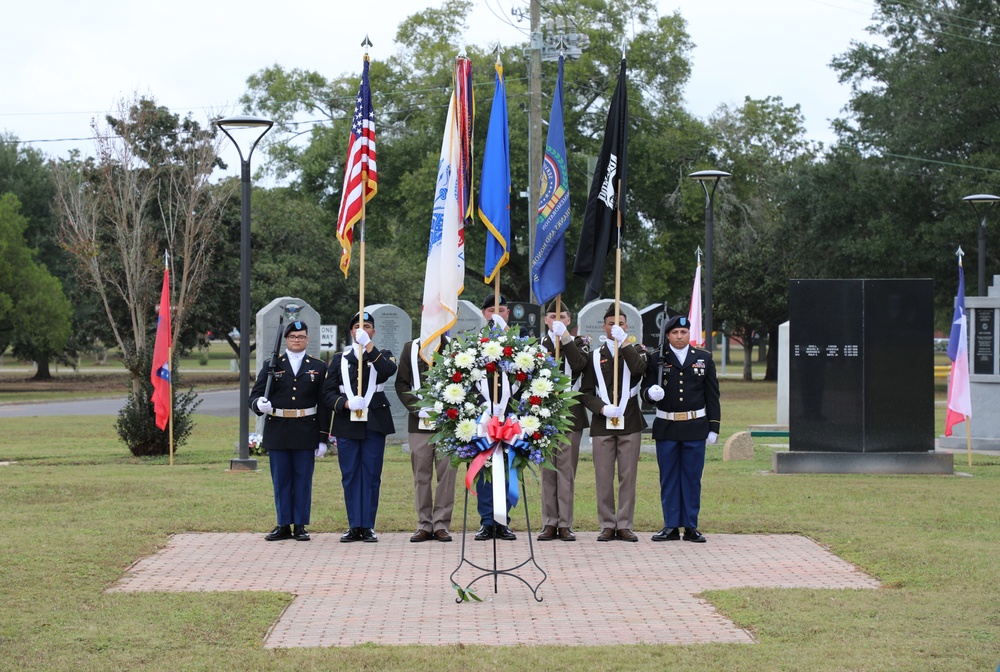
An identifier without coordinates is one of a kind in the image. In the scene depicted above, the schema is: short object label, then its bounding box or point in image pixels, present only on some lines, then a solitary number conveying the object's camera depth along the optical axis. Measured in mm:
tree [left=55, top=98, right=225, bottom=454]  32906
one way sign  32669
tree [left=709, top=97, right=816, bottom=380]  44531
